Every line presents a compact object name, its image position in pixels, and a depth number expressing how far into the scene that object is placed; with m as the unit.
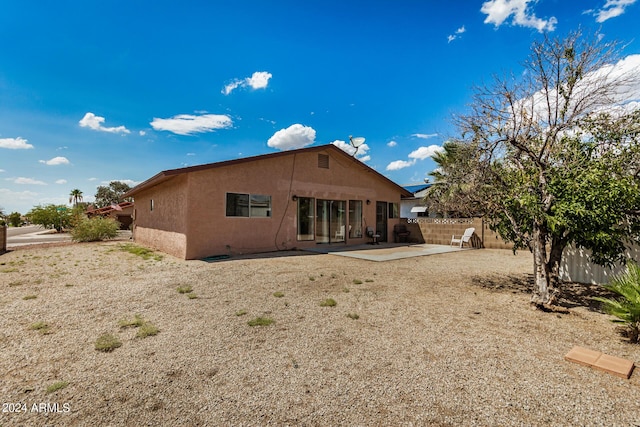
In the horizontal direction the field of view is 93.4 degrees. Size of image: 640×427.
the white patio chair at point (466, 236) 14.03
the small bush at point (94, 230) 16.00
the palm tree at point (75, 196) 51.62
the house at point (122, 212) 29.72
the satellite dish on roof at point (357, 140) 16.55
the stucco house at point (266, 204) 10.04
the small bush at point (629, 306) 3.48
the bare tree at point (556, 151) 4.38
